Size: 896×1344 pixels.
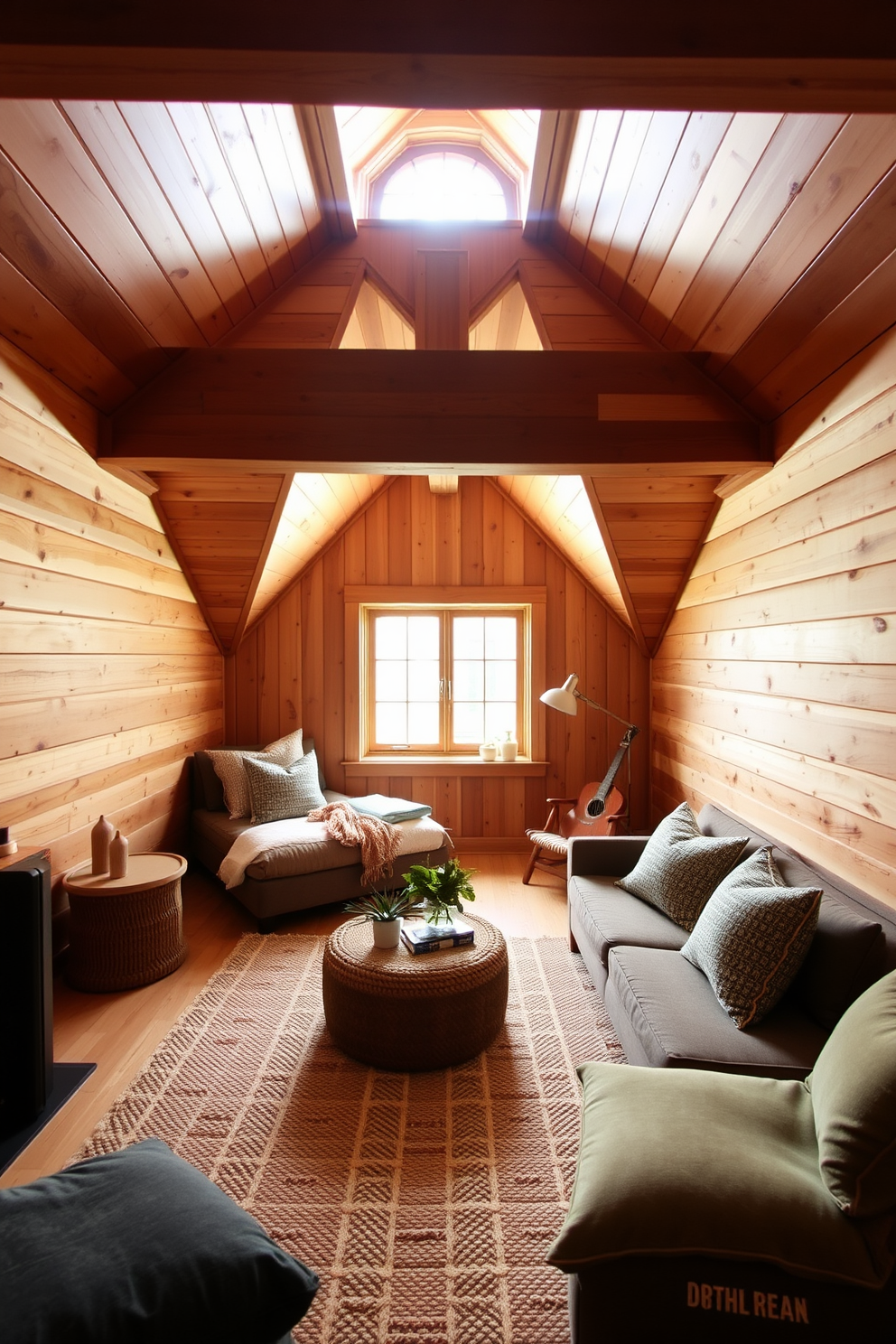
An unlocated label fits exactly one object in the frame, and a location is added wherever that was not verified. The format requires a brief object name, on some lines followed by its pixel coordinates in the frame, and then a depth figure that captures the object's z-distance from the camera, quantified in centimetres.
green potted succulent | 250
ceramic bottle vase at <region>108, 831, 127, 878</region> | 288
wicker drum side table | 281
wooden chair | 393
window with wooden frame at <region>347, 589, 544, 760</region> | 511
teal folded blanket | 404
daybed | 346
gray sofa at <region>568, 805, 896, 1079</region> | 178
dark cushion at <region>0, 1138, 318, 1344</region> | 102
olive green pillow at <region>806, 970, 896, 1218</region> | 122
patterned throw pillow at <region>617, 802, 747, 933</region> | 254
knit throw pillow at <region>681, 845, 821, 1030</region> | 191
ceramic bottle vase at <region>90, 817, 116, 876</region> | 288
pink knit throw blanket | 373
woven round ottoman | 227
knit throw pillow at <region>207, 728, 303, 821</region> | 414
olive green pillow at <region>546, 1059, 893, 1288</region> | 118
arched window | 344
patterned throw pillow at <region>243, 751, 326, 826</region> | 402
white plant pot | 250
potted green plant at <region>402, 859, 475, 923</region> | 250
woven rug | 150
